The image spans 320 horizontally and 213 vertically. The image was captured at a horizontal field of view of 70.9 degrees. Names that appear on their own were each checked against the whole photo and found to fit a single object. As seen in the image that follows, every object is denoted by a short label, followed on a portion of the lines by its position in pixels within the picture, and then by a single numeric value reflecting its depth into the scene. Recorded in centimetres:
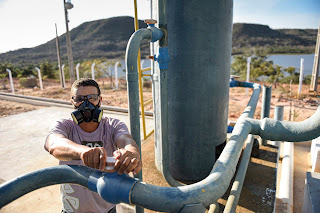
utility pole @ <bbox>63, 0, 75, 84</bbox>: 1391
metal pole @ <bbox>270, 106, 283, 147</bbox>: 420
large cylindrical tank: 263
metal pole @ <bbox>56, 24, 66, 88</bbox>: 1478
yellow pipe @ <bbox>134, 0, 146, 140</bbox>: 296
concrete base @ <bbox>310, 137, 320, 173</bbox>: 371
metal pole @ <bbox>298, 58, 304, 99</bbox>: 930
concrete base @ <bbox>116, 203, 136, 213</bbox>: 257
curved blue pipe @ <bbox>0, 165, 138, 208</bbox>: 90
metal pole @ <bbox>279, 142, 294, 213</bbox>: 301
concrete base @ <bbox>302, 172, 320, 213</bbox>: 226
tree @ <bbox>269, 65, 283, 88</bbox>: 1610
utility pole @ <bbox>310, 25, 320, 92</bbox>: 1110
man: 163
